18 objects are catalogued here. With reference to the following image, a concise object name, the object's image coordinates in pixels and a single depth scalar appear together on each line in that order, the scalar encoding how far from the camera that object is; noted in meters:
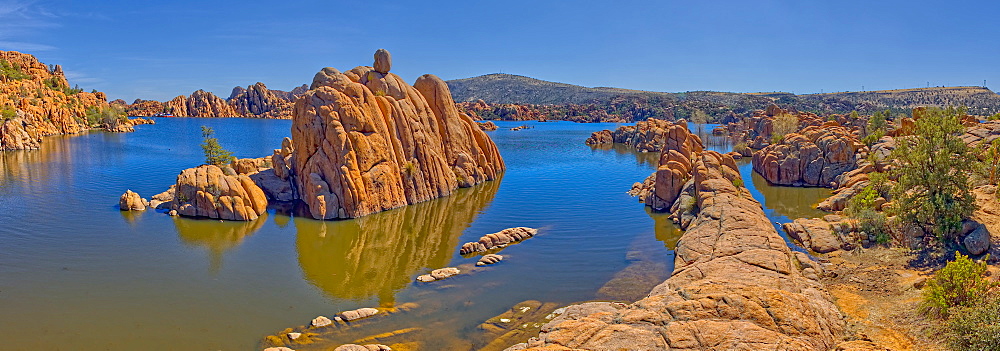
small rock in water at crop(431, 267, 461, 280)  28.47
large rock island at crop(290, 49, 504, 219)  40.50
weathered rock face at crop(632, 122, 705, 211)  45.16
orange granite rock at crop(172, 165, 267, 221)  39.06
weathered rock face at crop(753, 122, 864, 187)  53.88
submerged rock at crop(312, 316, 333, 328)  22.34
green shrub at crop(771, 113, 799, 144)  92.00
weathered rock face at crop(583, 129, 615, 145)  117.12
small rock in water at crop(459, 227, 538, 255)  33.44
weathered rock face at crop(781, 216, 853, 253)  30.77
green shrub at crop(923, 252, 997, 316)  17.69
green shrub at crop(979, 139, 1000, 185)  29.77
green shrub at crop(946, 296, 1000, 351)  14.46
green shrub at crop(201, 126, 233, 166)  50.87
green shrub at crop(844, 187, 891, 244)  29.41
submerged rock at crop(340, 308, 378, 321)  23.05
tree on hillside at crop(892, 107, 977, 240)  26.27
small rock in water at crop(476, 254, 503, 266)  30.81
